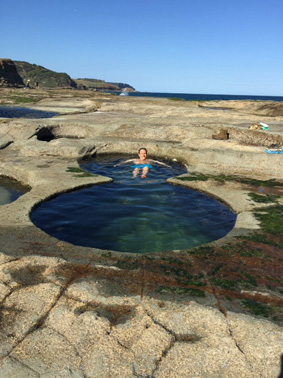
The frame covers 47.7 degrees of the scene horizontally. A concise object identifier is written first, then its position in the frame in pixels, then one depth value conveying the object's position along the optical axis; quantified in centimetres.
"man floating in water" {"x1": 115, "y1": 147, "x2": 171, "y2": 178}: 899
